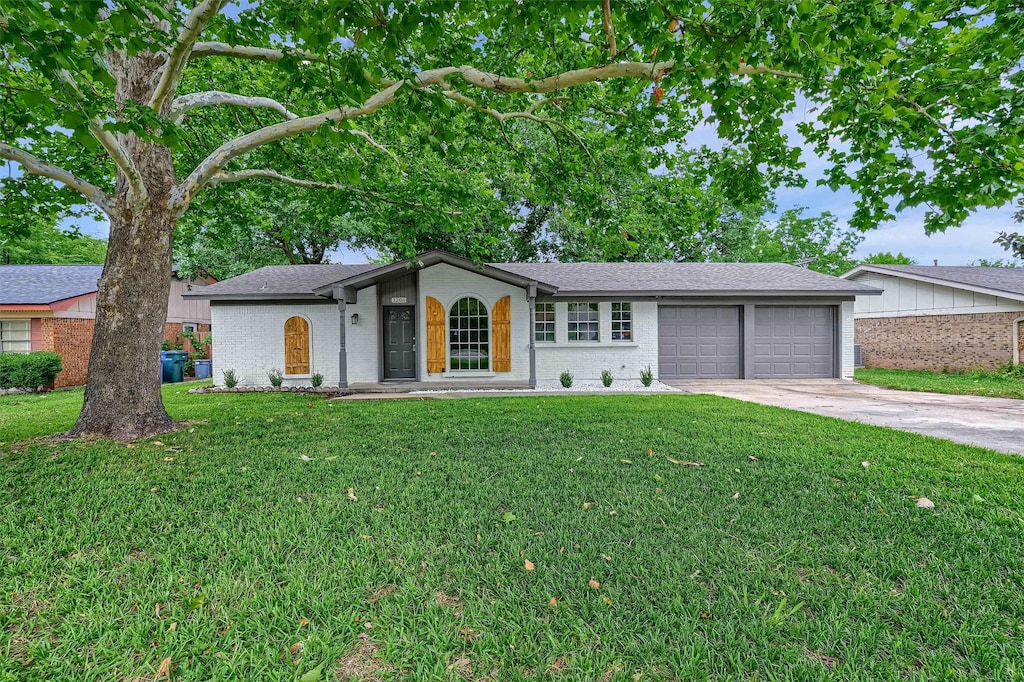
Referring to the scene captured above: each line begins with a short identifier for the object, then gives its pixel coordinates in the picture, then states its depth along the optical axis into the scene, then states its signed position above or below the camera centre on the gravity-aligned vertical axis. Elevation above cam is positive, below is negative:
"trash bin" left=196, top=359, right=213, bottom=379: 14.80 -0.86
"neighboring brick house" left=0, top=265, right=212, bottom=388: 12.51 +0.86
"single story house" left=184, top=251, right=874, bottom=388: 11.46 +0.32
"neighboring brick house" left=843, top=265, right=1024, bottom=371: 12.95 +0.39
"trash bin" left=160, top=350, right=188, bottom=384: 13.38 -0.70
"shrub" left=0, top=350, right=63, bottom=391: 11.21 -0.61
